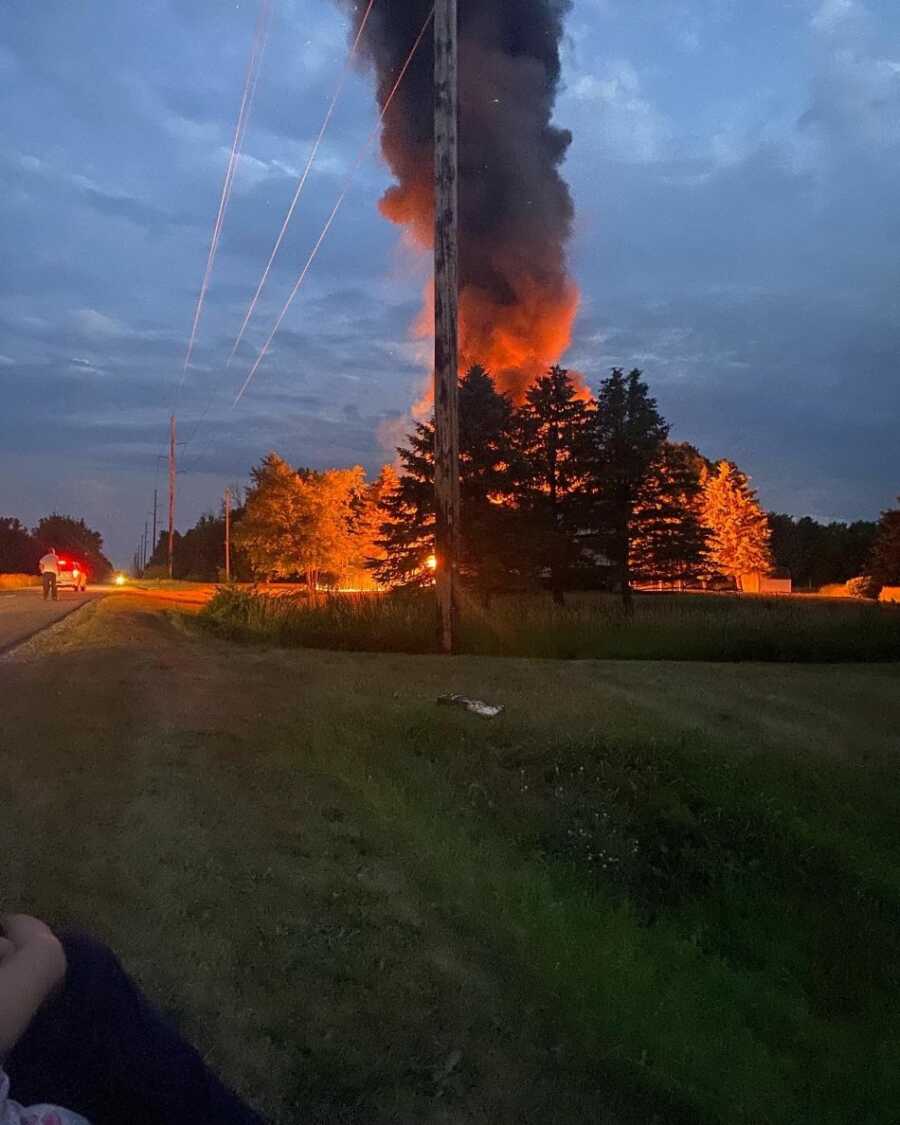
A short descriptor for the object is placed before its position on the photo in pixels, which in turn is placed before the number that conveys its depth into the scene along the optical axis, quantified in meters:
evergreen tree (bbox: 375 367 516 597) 30.22
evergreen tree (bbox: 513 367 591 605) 32.34
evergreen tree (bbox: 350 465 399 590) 58.38
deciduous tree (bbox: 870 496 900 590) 51.59
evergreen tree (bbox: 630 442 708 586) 36.72
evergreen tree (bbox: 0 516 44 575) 108.81
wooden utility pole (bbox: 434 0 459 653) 12.62
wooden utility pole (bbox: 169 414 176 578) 75.75
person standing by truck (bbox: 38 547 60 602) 30.75
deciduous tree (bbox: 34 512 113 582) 150.88
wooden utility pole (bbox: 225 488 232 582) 64.39
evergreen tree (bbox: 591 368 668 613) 34.72
